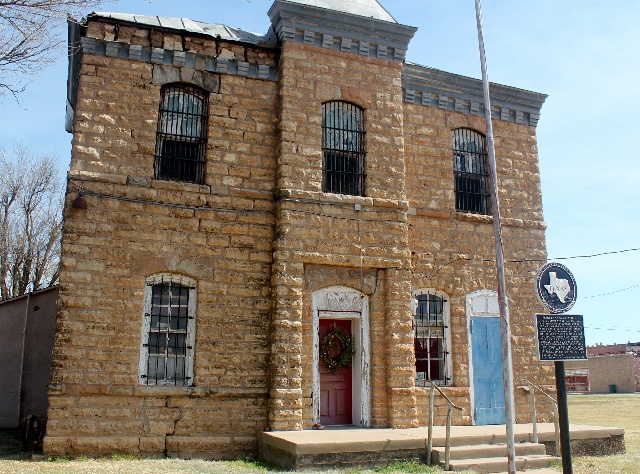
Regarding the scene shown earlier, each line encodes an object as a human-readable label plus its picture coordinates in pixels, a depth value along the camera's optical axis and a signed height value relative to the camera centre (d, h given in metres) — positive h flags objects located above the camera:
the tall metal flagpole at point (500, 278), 8.38 +1.26
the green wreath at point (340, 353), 11.62 +0.32
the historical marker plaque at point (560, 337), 7.59 +0.37
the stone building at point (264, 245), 10.66 +2.25
